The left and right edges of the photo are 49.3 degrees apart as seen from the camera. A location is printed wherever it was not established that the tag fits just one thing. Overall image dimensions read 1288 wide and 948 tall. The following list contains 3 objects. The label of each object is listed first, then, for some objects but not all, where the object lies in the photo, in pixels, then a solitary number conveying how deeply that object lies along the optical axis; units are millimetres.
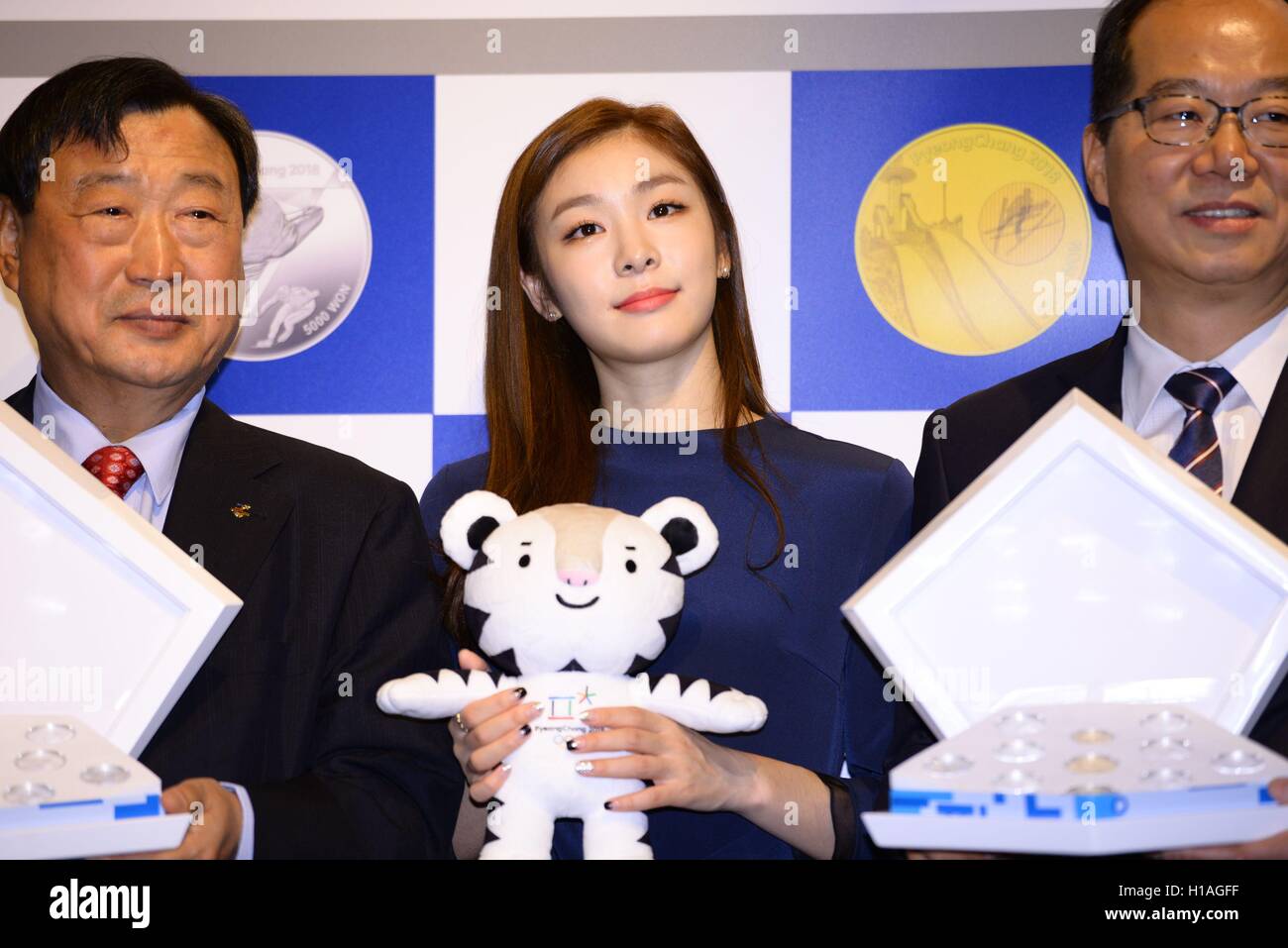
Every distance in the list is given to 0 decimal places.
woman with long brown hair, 1983
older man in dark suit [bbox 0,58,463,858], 1865
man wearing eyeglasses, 1937
